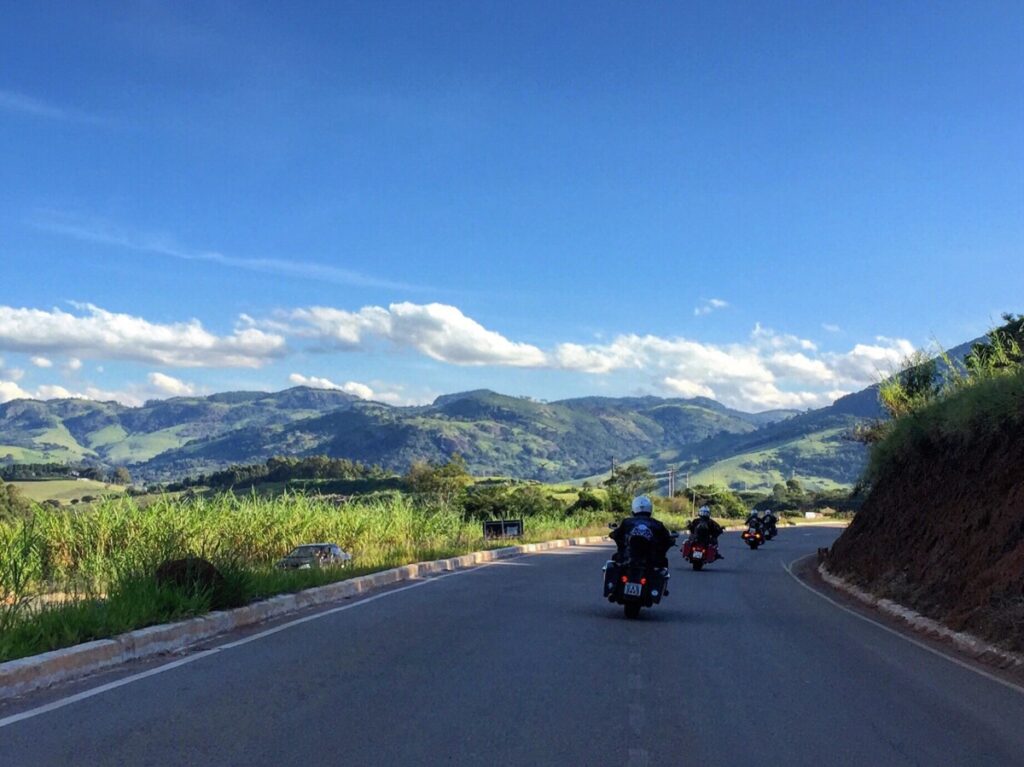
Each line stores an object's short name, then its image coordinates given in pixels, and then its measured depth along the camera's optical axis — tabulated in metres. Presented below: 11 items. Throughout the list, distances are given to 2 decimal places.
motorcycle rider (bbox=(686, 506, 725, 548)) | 26.11
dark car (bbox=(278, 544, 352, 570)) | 20.10
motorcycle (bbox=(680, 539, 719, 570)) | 26.00
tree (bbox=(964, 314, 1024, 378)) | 18.19
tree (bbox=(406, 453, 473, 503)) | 84.75
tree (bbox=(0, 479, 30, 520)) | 19.06
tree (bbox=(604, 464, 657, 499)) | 116.44
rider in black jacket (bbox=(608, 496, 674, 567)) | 13.77
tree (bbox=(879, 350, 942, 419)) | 24.02
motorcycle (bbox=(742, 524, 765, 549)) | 43.47
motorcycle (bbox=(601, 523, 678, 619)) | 13.38
